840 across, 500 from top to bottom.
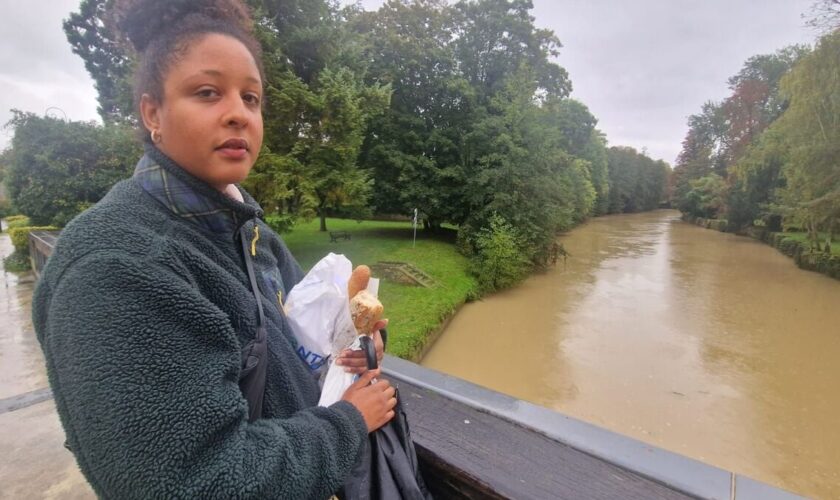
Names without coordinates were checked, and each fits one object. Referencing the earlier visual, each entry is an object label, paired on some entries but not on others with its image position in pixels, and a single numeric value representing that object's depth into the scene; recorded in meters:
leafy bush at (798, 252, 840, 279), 15.31
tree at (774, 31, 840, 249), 13.34
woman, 0.57
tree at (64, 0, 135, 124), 15.55
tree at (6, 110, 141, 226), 10.55
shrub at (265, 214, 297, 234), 9.57
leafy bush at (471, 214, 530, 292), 12.45
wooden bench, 13.68
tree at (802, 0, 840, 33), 13.13
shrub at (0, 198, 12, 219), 21.42
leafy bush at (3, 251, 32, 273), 10.52
